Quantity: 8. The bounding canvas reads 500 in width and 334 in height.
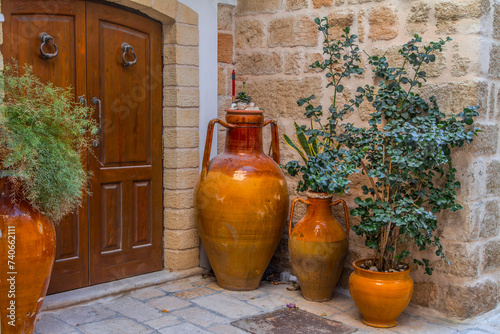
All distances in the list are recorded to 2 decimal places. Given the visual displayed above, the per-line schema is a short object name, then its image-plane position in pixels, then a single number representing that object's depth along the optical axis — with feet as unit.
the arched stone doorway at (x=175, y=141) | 13.02
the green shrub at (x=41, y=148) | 8.50
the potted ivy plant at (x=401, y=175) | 10.03
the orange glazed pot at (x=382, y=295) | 10.29
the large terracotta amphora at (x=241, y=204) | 12.07
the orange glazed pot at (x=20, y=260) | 8.61
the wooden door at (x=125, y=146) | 12.06
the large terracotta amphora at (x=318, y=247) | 11.47
